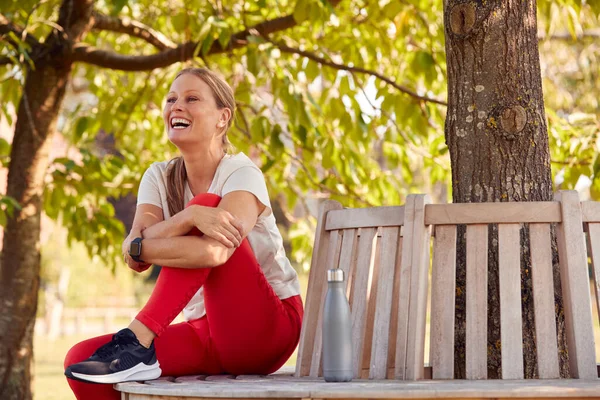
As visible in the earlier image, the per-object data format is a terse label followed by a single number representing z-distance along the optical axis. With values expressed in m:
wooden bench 4.71
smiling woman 5.04
